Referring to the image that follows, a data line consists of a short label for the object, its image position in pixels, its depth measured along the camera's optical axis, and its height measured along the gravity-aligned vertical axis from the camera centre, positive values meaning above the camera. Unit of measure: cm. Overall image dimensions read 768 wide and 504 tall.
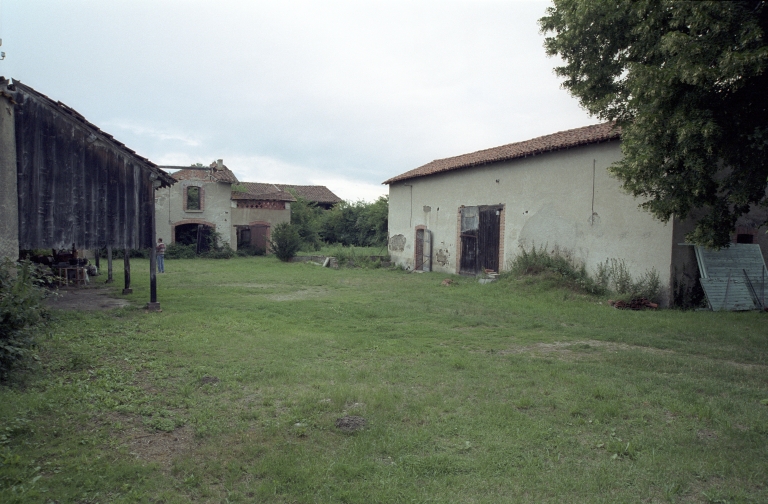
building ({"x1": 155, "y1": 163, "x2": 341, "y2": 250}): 2975 +223
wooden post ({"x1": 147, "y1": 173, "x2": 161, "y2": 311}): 1041 -43
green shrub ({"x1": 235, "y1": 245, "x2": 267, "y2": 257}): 3098 -45
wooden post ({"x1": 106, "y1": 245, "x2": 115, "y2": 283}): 1550 -84
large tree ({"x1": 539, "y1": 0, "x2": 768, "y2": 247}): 617 +217
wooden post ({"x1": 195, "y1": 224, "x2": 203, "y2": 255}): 3001 +38
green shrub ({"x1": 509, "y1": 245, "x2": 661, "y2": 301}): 1216 -84
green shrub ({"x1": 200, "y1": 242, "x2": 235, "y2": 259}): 2925 -54
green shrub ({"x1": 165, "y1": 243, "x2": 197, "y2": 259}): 2872 -42
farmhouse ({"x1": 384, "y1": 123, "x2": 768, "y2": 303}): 1240 +101
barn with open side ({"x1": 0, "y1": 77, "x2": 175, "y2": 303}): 876 +127
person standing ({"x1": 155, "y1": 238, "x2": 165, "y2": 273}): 1925 -65
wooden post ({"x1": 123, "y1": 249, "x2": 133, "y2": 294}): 1291 -92
